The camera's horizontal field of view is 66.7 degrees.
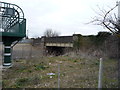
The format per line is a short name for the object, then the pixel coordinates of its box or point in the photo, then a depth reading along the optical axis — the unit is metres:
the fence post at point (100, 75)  2.32
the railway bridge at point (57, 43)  15.78
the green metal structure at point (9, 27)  6.07
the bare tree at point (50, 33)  37.08
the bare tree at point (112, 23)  4.22
